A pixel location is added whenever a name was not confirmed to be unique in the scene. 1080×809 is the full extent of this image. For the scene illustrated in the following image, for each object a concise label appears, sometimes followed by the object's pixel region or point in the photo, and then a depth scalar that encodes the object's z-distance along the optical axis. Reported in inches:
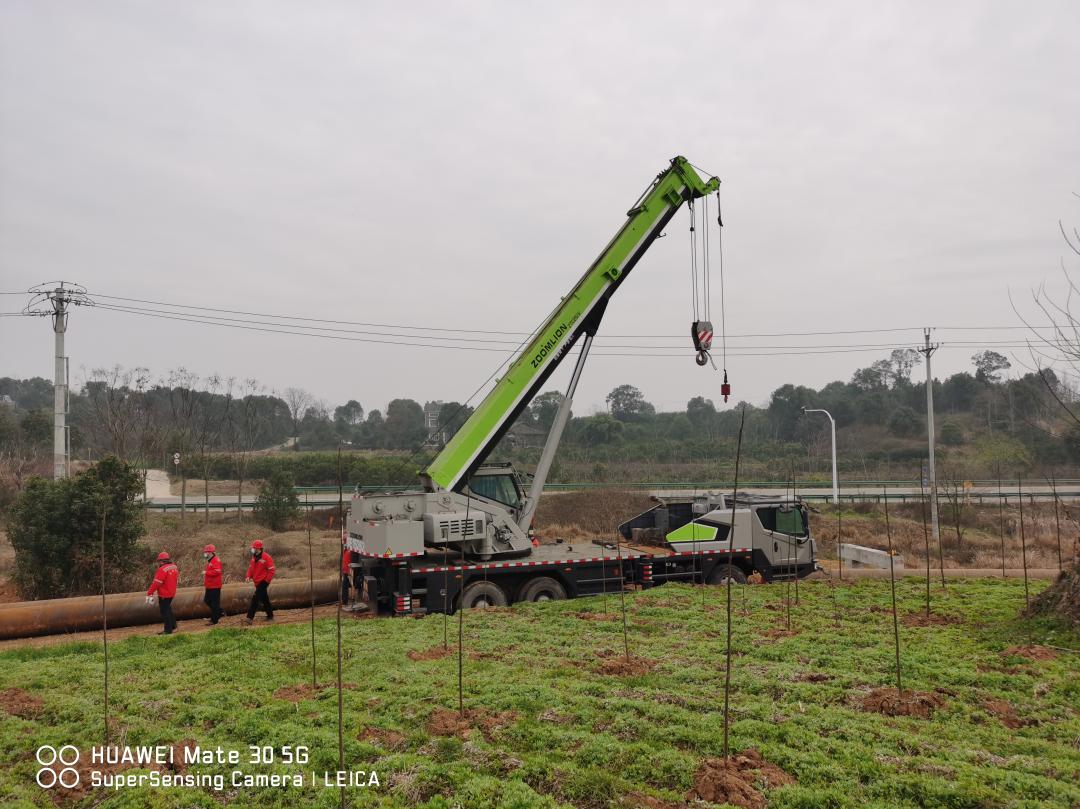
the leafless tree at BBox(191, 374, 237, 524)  1346.8
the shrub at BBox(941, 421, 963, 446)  2167.8
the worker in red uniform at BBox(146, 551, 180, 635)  472.7
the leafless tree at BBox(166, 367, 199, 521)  1292.6
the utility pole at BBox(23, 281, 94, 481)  870.1
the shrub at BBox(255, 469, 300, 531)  1071.0
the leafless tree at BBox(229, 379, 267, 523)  1382.9
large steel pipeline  487.8
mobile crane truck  503.2
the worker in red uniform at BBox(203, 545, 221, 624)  490.6
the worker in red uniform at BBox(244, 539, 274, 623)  500.4
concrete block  782.5
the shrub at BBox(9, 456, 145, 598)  608.7
